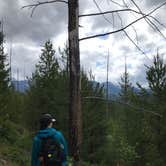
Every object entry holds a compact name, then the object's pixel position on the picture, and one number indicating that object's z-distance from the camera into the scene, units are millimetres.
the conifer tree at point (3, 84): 11279
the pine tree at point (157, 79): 10860
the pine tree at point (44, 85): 14422
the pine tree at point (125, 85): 22191
